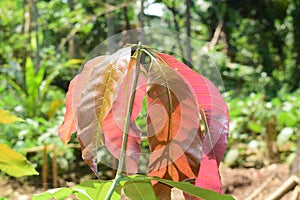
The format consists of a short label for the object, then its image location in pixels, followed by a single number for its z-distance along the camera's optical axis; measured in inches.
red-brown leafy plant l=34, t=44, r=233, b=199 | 22.0
